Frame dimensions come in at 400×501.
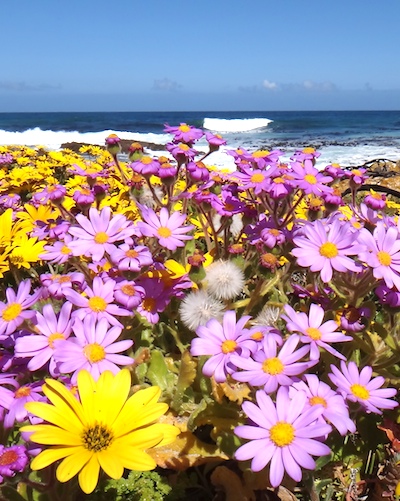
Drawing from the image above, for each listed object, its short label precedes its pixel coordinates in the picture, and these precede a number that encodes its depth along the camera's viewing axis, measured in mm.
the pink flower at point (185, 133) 356
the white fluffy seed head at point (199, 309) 267
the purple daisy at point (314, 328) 211
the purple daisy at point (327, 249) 230
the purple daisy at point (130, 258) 246
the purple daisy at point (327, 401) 169
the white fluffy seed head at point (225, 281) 283
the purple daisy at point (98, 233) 254
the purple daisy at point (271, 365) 180
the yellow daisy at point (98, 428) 144
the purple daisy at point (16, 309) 220
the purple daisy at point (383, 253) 219
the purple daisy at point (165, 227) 268
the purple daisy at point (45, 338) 204
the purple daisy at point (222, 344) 201
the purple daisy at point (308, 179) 289
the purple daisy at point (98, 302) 219
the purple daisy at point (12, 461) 170
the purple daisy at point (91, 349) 186
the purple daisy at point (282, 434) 153
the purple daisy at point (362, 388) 196
